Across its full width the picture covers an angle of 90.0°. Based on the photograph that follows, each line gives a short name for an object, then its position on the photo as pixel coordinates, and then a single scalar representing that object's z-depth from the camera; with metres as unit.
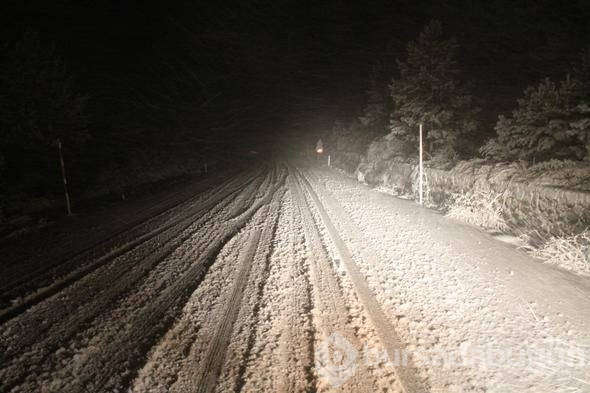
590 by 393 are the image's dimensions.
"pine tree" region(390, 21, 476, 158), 12.55
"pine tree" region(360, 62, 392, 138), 21.09
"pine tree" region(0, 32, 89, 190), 12.84
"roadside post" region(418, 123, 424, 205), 10.69
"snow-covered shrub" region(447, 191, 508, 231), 7.80
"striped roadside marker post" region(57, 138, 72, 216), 10.65
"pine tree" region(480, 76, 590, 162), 7.63
